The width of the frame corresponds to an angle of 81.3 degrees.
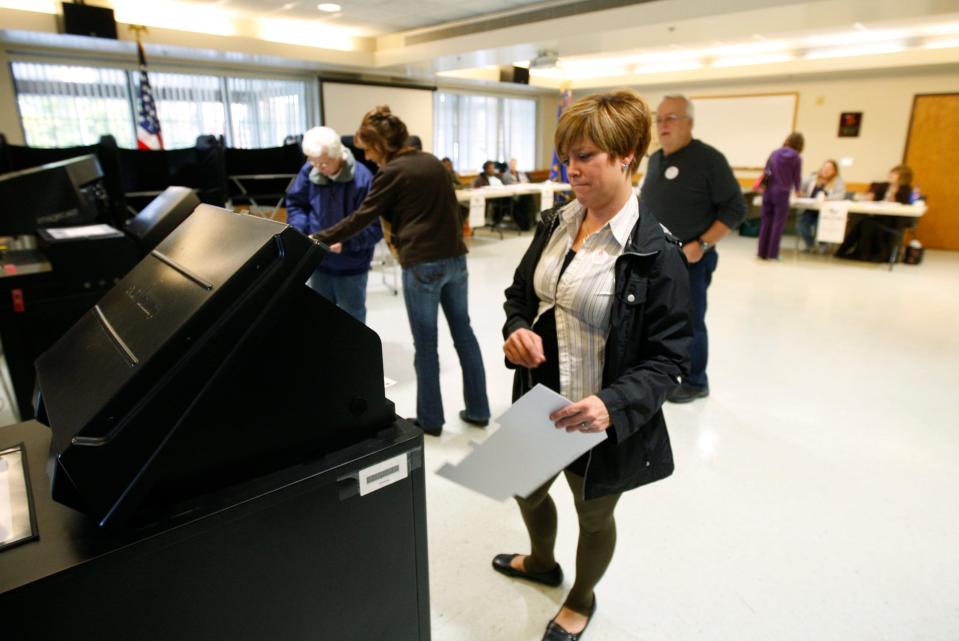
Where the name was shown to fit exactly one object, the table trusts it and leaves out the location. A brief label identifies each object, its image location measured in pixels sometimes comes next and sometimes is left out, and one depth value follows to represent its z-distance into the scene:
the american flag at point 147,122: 5.86
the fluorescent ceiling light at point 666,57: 7.91
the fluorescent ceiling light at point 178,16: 5.48
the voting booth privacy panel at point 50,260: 2.08
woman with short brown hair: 1.09
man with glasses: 2.52
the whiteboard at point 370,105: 7.82
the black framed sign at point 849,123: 7.97
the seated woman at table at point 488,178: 8.32
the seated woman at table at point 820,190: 6.95
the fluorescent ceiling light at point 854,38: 6.38
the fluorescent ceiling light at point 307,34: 6.47
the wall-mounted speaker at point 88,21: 4.93
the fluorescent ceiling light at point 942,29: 6.03
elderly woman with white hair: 2.54
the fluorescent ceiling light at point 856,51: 7.01
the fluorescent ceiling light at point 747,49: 7.16
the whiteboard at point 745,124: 8.59
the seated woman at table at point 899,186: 6.44
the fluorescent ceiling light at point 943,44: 6.71
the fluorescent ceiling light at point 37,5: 4.98
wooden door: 7.38
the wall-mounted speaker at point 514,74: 8.25
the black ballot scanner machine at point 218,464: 0.63
